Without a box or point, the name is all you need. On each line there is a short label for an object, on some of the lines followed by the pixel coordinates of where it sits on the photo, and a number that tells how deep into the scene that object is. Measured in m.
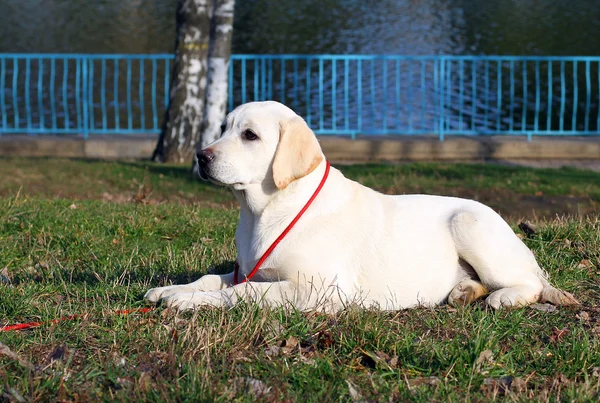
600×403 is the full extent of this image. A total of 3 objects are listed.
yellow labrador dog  4.55
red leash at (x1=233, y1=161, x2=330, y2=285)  4.67
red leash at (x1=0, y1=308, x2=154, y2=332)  4.34
